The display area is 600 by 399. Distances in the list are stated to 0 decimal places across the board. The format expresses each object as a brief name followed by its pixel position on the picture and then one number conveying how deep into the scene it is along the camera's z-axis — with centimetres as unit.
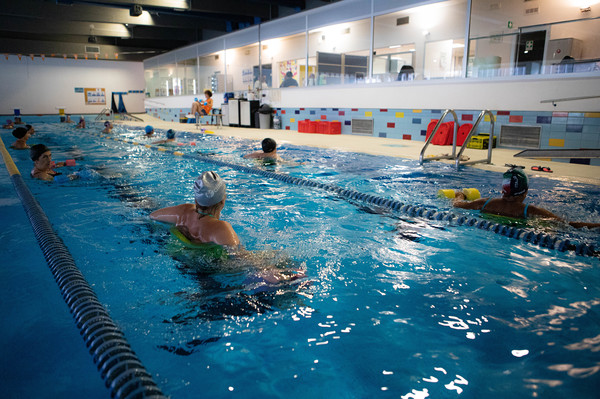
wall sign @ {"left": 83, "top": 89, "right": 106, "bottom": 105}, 2583
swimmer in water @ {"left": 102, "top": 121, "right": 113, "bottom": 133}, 1262
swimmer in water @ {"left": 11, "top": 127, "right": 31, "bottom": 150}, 862
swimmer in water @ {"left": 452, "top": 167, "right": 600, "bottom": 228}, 341
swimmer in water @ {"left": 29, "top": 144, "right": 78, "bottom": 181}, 530
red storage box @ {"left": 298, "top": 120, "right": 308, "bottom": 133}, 1340
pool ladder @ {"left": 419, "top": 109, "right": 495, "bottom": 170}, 625
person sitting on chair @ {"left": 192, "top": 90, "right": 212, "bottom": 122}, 1597
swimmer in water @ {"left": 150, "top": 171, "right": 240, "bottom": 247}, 262
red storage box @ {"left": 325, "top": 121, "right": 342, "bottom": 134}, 1252
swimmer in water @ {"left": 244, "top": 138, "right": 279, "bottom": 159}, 683
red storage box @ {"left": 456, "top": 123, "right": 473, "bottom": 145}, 901
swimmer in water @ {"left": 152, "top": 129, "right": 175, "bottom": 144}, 1007
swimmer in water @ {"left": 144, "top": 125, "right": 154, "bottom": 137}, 1005
